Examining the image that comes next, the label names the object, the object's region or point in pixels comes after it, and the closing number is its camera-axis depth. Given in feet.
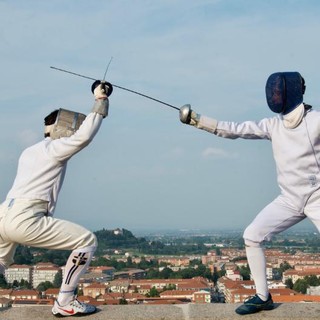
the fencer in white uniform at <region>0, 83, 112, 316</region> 17.58
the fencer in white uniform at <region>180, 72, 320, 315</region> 17.72
